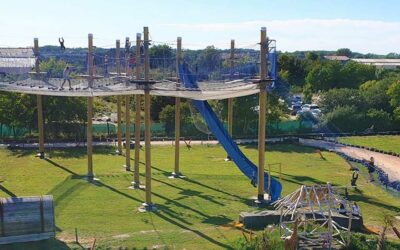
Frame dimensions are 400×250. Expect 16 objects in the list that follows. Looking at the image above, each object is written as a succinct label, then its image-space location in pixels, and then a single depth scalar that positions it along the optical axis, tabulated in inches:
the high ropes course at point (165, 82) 880.9
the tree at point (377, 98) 2053.4
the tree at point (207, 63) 966.4
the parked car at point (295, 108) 2548.2
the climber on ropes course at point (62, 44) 1129.4
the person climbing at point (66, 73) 1016.2
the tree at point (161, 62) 935.4
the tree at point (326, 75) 2974.9
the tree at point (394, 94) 1999.3
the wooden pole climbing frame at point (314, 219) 682.8
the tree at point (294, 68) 3356.8
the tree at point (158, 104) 1883.6
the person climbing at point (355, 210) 788.8
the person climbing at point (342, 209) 780.8
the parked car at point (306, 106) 2549.2
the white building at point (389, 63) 5287.4
